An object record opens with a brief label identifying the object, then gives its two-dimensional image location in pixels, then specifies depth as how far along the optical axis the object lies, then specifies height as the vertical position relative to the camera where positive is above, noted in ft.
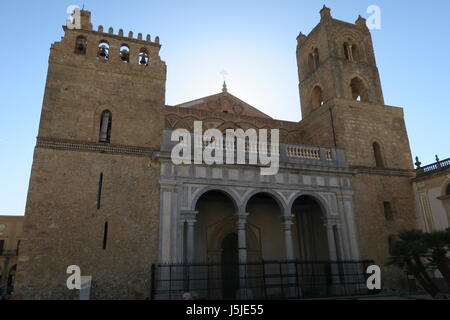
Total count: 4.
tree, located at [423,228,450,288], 30.04 +2.24
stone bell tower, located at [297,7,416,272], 52.21 +23.96
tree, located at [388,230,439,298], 30.60 +1.81
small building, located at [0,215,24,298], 115.75 +13.47
